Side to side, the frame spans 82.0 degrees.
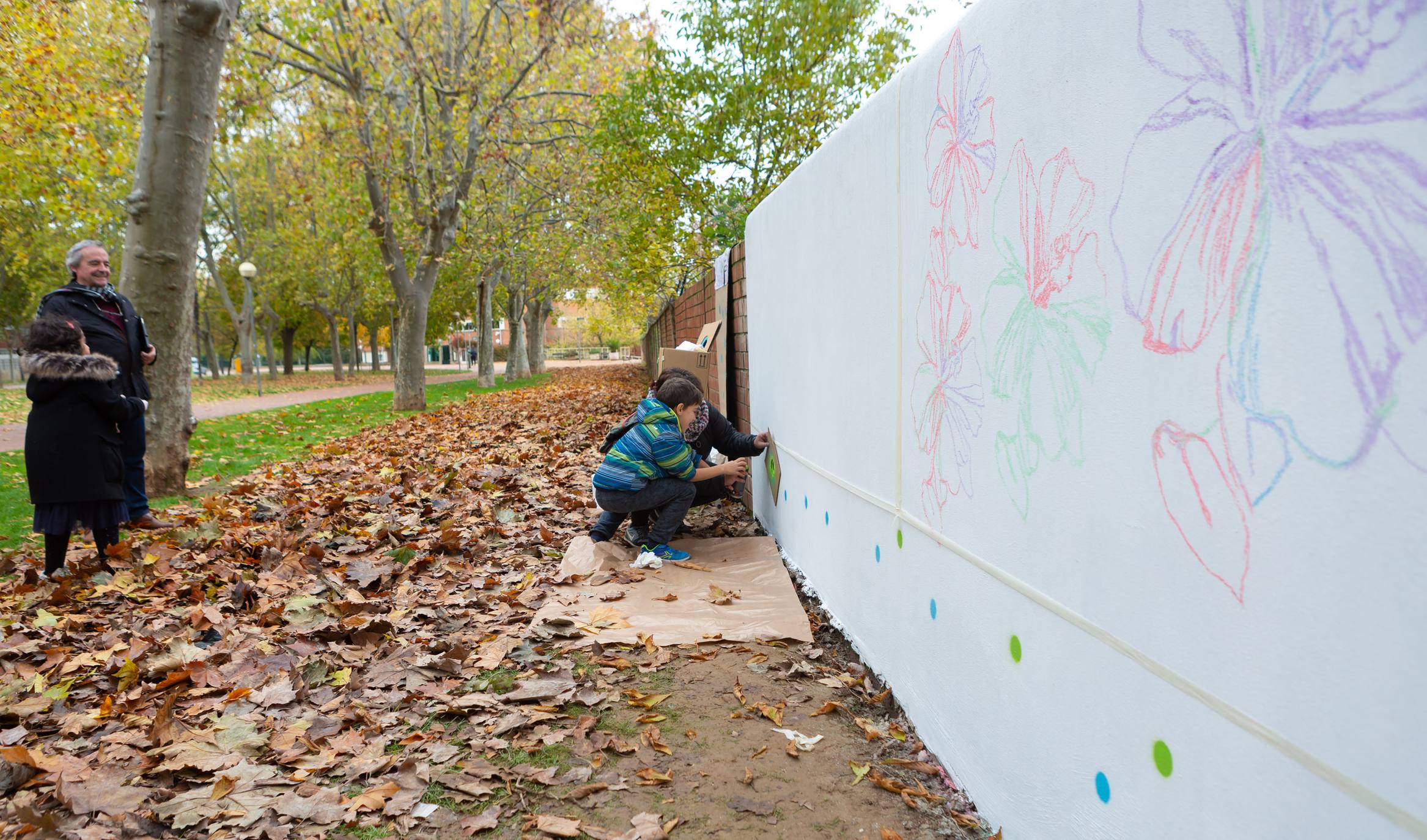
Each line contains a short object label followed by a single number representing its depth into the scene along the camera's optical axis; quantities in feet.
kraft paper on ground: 13.03
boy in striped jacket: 16.48
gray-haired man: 17.63
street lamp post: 89.61
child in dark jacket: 15.76
